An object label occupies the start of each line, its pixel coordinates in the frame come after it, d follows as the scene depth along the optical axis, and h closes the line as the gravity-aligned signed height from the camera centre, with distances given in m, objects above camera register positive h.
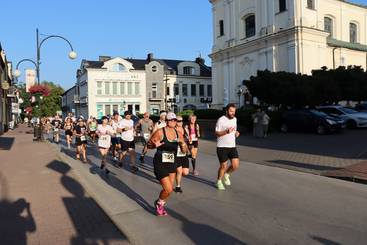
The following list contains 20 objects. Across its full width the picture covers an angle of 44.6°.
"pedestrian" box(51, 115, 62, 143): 28.45 -0.83
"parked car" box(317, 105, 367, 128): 27.98 -0.12
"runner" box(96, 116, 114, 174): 13.38 -0.58
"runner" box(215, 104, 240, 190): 9.41 -0.50
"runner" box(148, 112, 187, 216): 7.05 -0.61
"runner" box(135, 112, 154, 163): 15.30 -0.30
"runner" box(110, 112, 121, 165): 14.51 -0.65
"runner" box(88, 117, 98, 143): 19.84 -0.38
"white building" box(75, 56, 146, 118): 71.00 +5.13
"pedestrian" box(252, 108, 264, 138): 26.06 -0.65
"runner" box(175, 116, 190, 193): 9.18 -1.13
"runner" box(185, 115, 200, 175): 12.23 -0.52
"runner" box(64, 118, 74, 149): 22.94 -0.52
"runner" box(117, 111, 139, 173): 13.46 -0.54
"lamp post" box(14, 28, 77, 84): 28.62 +4.26
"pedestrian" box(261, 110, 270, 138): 26.00 -0.42
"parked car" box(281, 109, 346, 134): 25.15 -0.48
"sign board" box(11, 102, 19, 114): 54.54 +1.47
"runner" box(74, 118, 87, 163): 16.75 -0.73
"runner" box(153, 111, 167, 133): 11.87 -0.11
